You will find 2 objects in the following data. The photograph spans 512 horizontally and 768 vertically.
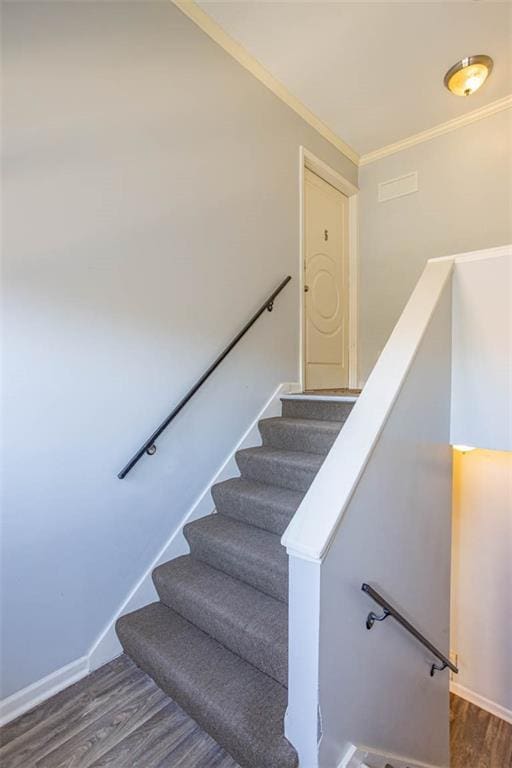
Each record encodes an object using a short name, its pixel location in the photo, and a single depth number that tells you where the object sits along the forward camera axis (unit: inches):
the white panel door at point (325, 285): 129.2
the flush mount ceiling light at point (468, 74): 99.0
